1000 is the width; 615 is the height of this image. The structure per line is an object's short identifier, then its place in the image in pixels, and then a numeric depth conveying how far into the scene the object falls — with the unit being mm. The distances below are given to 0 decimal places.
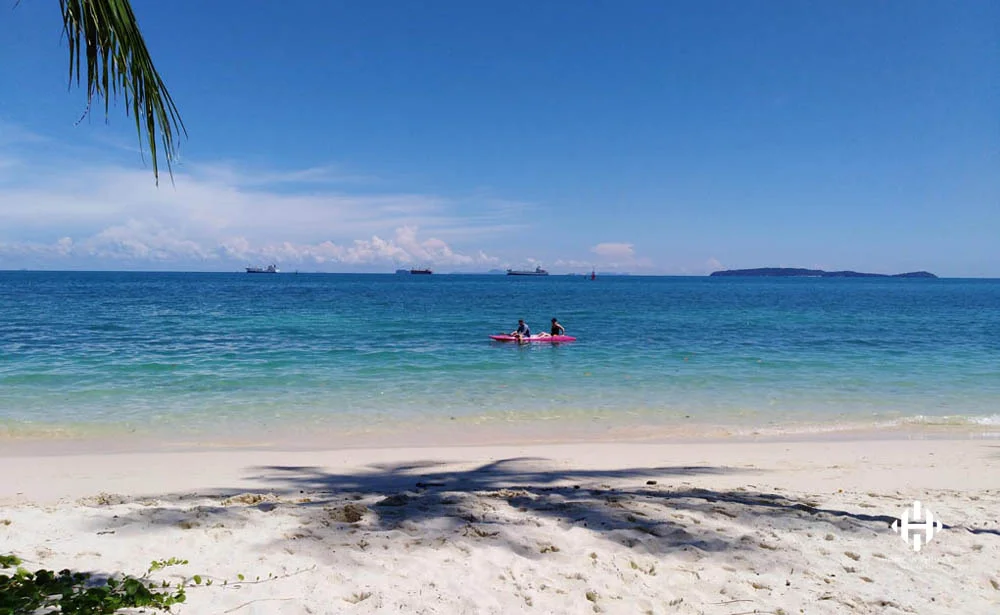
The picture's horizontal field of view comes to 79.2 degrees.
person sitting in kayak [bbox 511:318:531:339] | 24344
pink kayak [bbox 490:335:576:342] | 24172
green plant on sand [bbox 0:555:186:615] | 3373
